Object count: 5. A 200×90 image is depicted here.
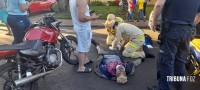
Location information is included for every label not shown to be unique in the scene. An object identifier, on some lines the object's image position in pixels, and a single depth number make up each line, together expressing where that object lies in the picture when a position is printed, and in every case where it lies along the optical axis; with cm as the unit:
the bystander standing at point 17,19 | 525
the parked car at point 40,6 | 1560
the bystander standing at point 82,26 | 484
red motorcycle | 397
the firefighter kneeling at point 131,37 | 644
